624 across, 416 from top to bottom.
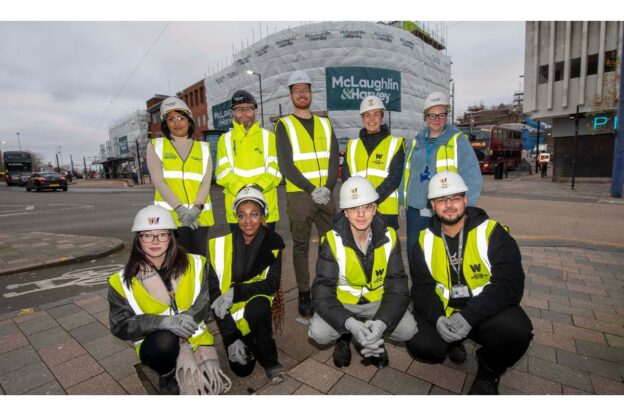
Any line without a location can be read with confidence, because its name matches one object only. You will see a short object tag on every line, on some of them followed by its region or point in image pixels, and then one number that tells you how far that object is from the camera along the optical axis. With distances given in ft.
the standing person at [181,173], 10.84
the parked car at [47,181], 81.82
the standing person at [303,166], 11.22
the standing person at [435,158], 10.78
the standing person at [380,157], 11.52
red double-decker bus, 90.68
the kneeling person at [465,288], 7.38
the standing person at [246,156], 11.34
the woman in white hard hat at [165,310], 7.41
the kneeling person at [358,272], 8.25
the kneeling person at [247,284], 8.16
